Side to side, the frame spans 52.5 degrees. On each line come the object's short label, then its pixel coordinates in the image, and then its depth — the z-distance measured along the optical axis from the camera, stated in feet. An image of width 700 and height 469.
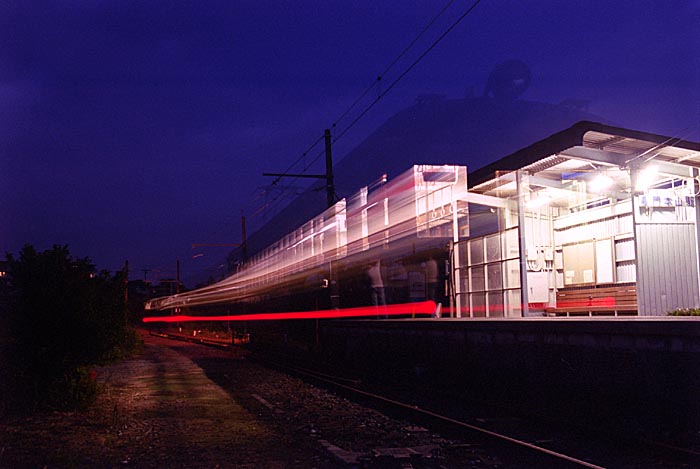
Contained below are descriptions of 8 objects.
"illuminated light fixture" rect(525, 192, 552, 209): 60.44
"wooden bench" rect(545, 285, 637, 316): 52.39
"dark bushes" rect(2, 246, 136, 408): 42.19
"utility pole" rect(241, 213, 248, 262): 156.27
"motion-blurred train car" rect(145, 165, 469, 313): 59.31
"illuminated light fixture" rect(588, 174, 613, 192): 53.31
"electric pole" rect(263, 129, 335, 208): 92.79
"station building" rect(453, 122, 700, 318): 48.75
